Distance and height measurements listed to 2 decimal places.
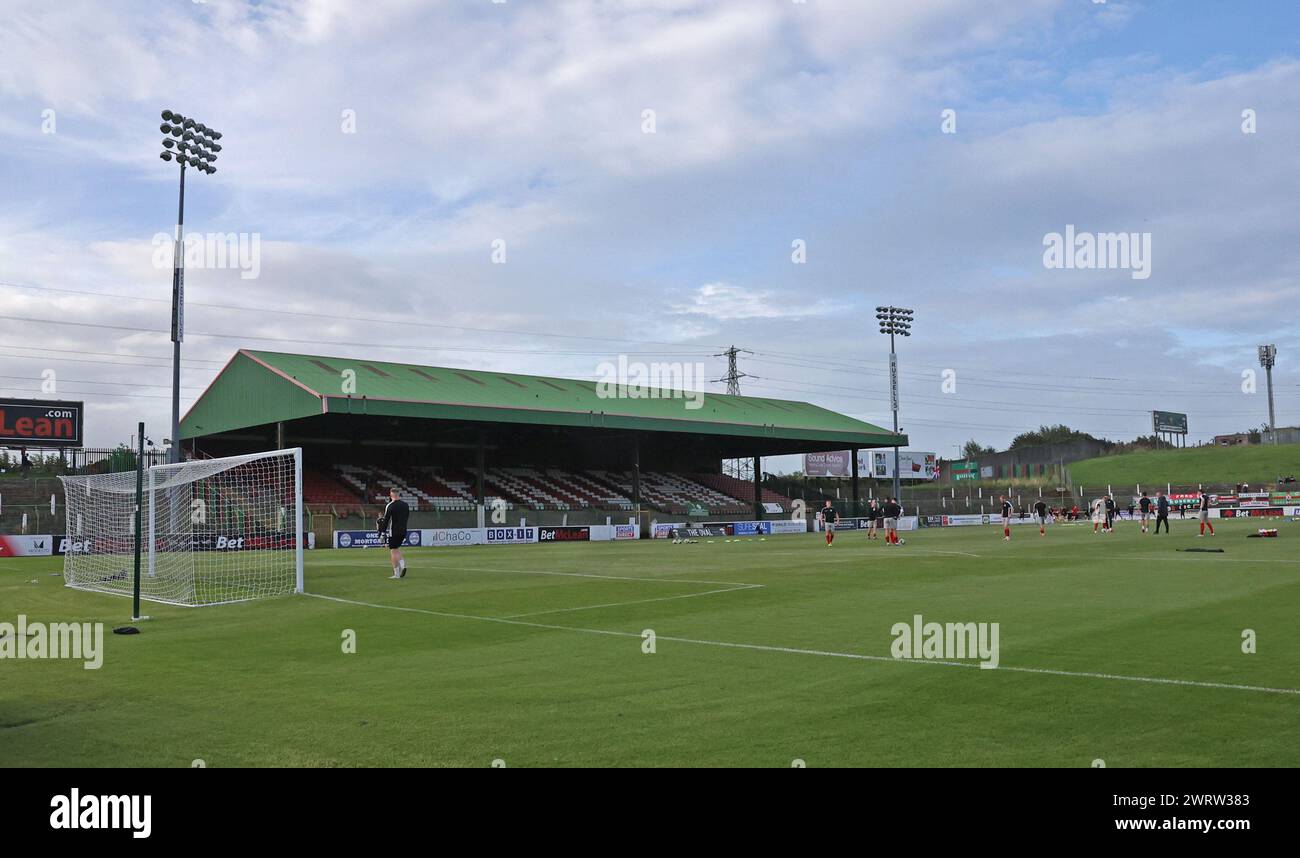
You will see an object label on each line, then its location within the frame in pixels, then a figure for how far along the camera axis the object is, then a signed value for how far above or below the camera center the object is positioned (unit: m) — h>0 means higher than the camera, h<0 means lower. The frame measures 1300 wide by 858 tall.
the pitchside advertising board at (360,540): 44.56 -1.98
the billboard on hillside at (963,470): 128.38 +2.49
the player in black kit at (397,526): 21.66 -0.66
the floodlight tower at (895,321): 69.69 +12.38
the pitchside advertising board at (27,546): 39.91 -1.85
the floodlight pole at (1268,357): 113.50 +15.12
